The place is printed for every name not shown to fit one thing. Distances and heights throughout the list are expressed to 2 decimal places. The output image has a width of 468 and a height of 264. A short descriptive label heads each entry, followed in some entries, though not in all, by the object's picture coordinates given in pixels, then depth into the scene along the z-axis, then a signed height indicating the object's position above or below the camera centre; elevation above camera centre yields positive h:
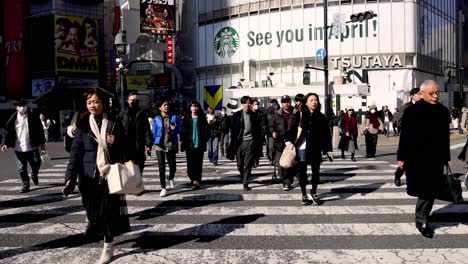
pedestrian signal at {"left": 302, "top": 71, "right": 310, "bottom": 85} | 20.55 +1.57
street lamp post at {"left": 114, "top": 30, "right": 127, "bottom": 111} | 16.74 +2.53
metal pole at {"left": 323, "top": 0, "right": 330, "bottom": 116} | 20.28 +1.86
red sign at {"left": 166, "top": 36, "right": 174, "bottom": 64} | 65.31 +9.06
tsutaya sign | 43.28 +4.68
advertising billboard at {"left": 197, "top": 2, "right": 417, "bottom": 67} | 43.22 +7.68
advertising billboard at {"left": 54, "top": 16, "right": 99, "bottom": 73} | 48.78 +7.64
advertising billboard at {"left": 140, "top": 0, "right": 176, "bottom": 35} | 48.94 +10.43
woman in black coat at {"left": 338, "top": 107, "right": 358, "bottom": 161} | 14.44 -0.56
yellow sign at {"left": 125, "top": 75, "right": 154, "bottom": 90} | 55.45 +4.08
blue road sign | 20.87 +2.59
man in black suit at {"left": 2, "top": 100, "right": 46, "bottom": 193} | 9.32 -0.35
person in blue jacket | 8.62 -0.38
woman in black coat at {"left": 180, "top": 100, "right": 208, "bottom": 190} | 9.31 -0.49
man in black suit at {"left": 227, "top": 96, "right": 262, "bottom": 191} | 9.16 -0.38
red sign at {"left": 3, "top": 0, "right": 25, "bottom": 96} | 50.03 +7.59
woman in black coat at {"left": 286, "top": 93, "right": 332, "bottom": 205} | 7.40 -0.44
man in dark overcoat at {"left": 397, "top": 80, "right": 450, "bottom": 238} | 5.39 -0.46
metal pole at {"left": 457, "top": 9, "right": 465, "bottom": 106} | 26.98 +1.16
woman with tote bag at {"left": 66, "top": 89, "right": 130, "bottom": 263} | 4.71 -0.44
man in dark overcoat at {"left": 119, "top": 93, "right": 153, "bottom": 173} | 7.52 -0.11
